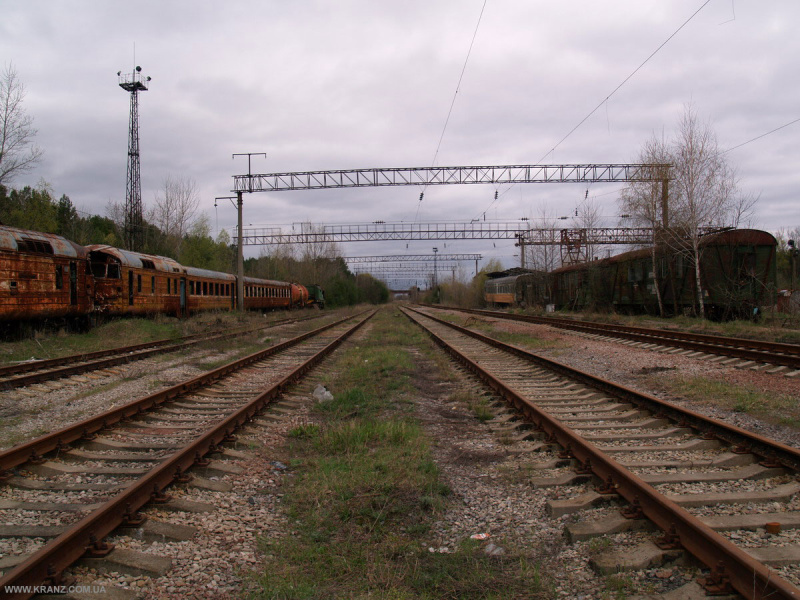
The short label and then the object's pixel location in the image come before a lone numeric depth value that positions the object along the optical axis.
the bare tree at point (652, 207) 23.00
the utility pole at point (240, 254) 28.09
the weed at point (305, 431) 6.11
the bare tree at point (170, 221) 47.97
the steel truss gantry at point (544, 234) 41.47
